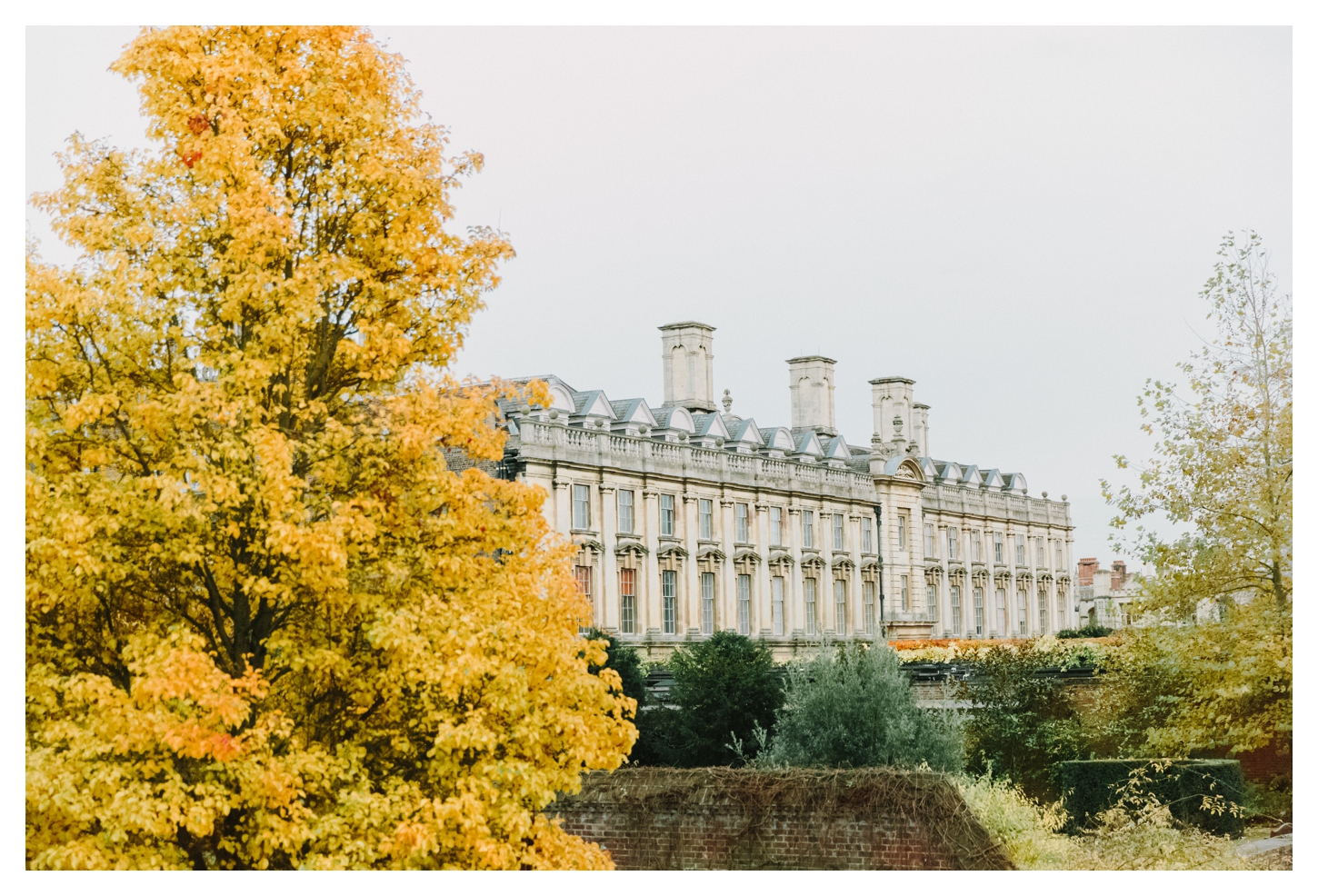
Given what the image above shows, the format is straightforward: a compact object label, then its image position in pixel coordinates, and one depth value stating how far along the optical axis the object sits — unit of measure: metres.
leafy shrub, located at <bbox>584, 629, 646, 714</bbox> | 28.98
